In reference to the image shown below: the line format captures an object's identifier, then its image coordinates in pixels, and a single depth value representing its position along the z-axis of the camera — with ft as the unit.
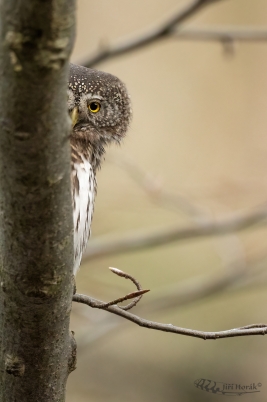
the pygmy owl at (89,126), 13.61
